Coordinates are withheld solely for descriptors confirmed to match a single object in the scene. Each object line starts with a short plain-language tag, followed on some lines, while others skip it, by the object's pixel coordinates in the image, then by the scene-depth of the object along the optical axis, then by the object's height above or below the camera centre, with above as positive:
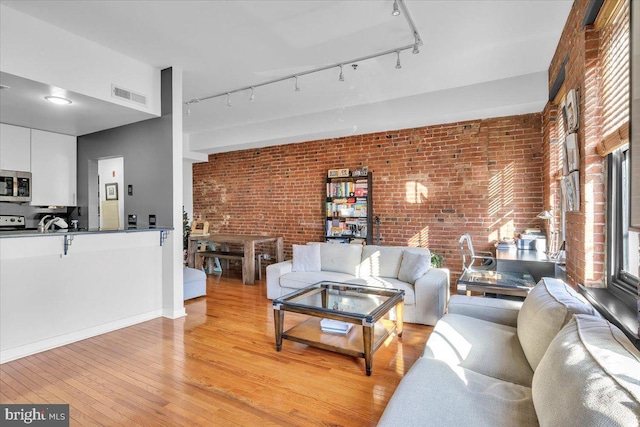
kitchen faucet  3.74 -0.09
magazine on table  2.83 -0.99
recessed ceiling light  3.35 +1.21
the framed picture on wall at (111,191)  5.55 +0.42
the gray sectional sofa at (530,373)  0.92 -0.71
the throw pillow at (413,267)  3.68 -0.64
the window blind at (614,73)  1.81 +0.82
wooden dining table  5.54 -0.59
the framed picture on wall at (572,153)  2.46 +0.44
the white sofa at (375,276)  3.46 -0.80
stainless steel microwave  4.35 +0.41
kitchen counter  2.78 -0.16
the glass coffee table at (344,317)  2.51 -0.86
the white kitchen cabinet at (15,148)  4.27 +0.91
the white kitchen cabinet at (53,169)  4.60 +0.68
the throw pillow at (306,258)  4.49 -0.63
